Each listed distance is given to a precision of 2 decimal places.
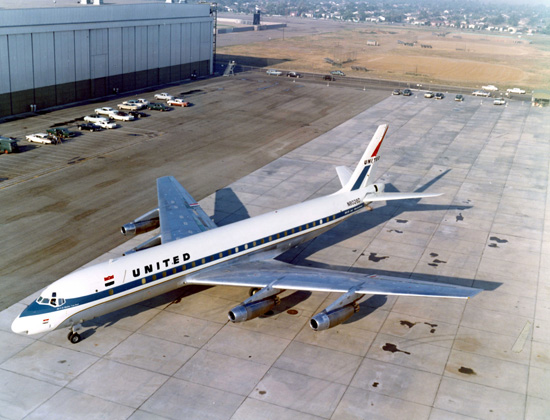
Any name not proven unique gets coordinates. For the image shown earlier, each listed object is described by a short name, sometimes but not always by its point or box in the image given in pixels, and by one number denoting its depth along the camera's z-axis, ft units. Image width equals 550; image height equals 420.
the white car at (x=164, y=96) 321.93
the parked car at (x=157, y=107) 298.76
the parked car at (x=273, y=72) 437.95
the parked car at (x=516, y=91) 415.85
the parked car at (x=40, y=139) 229.04
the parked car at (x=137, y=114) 285.02
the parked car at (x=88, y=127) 252.21
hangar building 260.01
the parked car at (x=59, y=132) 236.63
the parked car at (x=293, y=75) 433.48
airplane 99.86
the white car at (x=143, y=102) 301.43
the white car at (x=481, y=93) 392.12
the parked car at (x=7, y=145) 213.25
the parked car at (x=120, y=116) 272.31
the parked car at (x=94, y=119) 260.83
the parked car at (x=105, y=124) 257.75
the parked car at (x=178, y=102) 311.88
